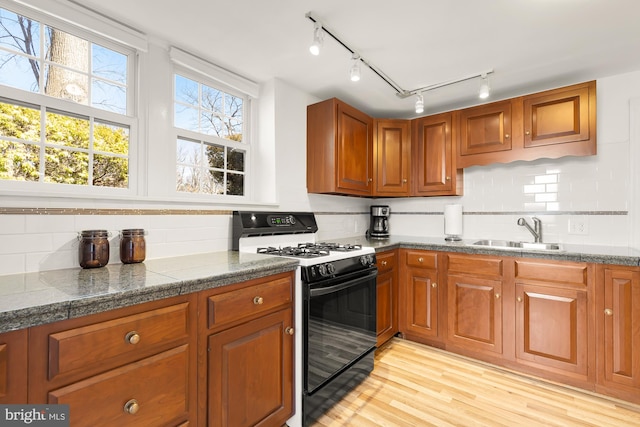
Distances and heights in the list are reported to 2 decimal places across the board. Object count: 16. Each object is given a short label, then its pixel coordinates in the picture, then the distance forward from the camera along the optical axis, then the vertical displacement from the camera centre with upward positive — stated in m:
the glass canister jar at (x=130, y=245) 1.59 -0.16
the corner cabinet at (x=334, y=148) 2.63 +0.59
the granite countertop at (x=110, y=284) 0.88 -0.26
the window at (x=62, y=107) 1.46 +0.55
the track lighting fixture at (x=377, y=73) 1.71 +1.06
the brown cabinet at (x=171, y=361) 0.89 -0.53
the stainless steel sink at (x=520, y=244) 2.49 -0.26
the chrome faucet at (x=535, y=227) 2.60 -0.11
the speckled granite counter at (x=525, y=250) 1.93 -0.26
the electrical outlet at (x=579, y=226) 2.49 -0.09
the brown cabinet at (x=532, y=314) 1.92 -0.72
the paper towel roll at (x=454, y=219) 2.96 -0.04
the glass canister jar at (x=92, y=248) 1.45 -0.16
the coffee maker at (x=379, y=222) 3.33 -0.08
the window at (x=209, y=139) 2.11 +0.55
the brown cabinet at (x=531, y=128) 2.28 +0.70
